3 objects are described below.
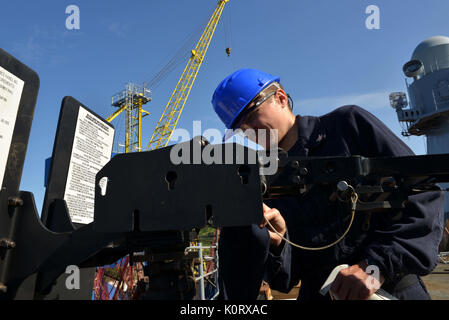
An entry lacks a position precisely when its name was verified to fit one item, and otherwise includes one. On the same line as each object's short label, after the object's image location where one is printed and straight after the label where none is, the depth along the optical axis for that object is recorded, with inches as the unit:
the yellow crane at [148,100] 1493.6
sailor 58.7
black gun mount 52.2
